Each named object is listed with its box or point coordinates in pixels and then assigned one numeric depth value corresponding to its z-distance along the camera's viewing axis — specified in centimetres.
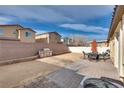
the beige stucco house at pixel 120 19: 173
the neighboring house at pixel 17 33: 647
